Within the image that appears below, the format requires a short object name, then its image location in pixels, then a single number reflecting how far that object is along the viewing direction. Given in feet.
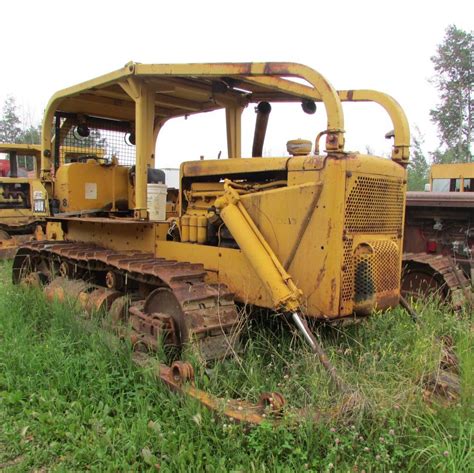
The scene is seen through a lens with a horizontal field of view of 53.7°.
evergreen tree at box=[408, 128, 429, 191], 78.51
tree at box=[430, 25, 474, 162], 84.53
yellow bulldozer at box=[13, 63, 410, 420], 10.53
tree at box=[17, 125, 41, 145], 115.55
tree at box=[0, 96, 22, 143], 128.06
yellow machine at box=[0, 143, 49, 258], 33.71
